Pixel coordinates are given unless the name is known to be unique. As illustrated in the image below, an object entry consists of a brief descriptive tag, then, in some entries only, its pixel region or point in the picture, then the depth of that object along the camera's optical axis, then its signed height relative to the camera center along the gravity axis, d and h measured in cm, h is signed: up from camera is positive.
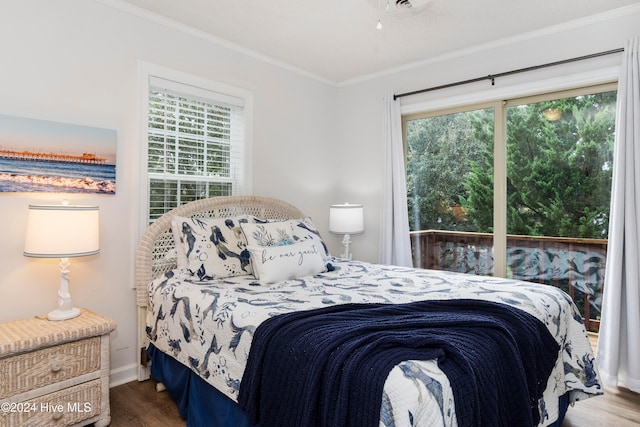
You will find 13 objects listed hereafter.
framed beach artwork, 218 +31
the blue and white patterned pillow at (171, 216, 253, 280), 252 -26
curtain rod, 278 +111
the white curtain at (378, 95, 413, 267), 378 +12
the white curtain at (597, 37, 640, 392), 263 -25
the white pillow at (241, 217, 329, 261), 266 -17
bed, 120 -49
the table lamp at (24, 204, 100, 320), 204 -14
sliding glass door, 297 +19
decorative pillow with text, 244 -34
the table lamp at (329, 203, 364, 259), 378 -10
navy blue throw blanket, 119 -51
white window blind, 288 +51
